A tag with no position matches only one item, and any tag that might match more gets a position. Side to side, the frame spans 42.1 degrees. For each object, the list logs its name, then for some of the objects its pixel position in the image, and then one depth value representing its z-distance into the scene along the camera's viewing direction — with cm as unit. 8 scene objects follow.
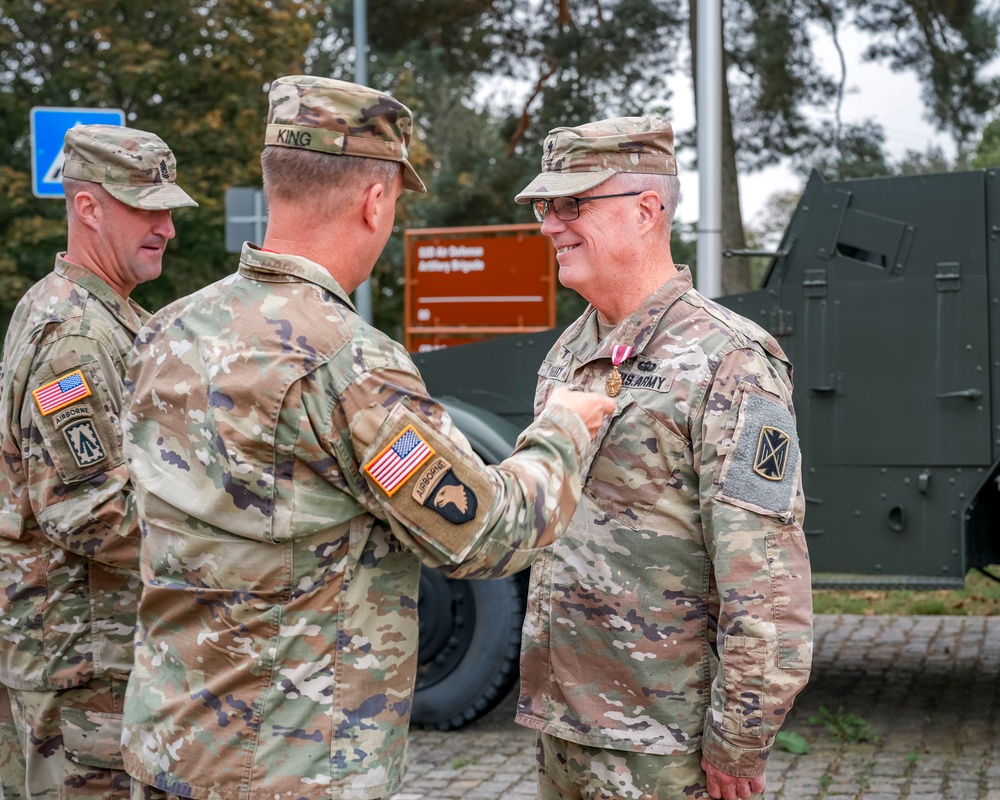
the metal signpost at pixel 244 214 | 892
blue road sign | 659
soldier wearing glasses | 233
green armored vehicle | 447
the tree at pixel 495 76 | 1586
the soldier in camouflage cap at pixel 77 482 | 283
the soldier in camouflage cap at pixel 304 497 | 197
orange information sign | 1181
